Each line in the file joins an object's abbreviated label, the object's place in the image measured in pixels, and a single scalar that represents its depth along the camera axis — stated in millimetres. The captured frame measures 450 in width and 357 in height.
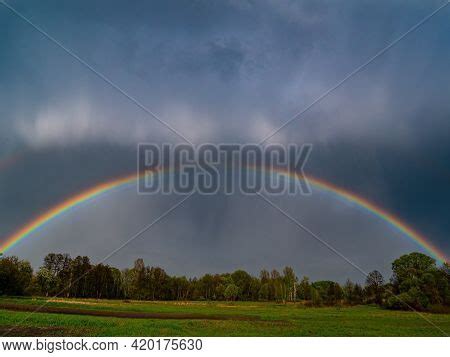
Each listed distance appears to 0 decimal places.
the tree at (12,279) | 75938
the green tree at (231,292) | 114125
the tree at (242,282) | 119625
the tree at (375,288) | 77556
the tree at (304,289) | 117356
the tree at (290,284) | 123238
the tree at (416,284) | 64125
